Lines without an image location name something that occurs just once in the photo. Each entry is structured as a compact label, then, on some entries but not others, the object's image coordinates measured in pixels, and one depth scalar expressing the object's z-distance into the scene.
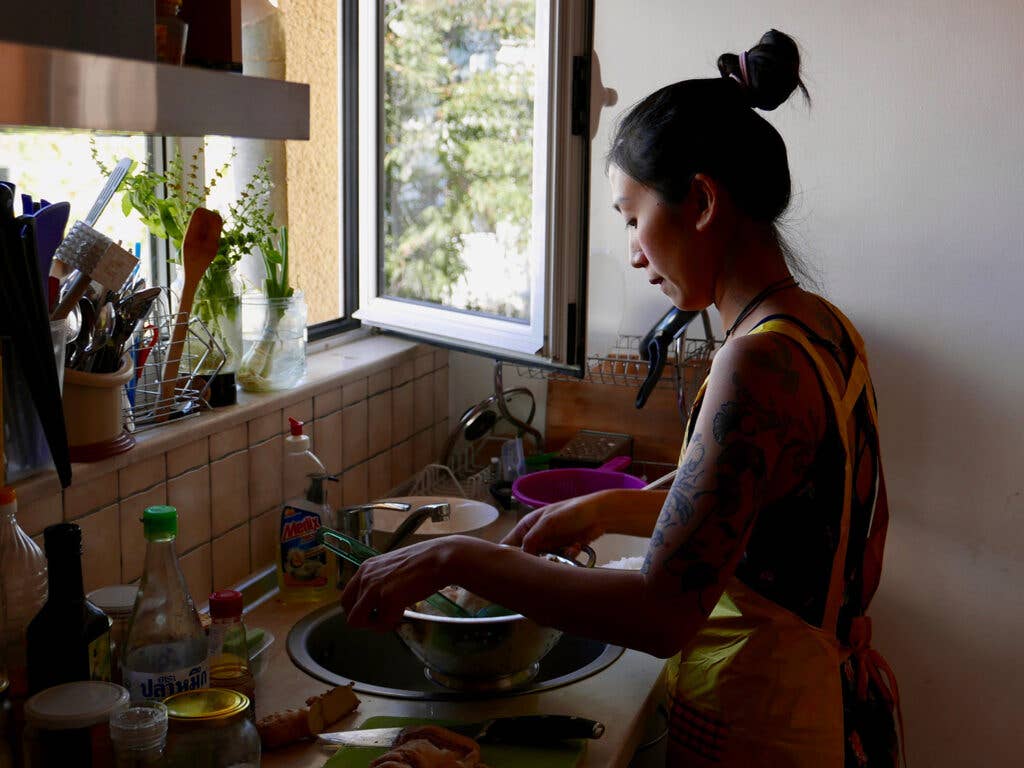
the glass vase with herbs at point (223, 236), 1.63
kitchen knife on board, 1.19
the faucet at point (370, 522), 1.57
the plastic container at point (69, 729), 0.91
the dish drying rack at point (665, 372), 2.21
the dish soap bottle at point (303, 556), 1.61
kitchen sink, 1.47
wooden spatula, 1.54
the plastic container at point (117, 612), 1.16
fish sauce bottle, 1.08
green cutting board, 1.15
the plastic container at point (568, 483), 2.03
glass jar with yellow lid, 0.97
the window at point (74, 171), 1.61
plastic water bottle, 1.05
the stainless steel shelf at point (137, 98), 0.61
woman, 1.11
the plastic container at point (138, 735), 0.90
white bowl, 1.76
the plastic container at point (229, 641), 1.18
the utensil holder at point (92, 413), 1.29
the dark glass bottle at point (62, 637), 1.00
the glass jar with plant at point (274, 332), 1.75
